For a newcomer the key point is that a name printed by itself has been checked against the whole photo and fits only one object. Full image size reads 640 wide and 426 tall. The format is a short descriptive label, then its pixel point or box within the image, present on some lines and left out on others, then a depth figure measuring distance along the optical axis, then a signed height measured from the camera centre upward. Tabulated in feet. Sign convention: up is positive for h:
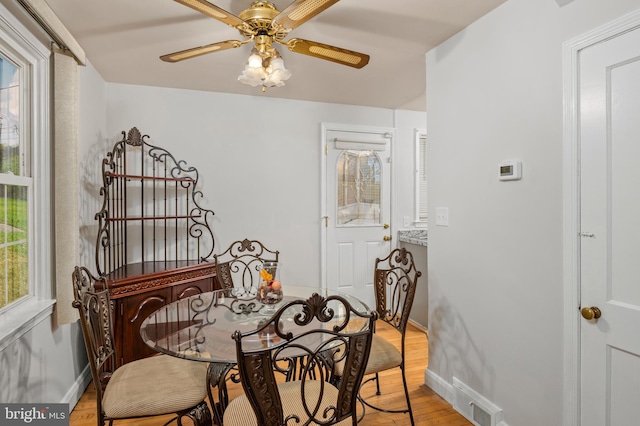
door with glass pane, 13.21 +0.05
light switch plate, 8.13 -0.15
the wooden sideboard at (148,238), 8.80 -0.85
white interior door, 4.74 -0.27
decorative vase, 6.87 -1.51
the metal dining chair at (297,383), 3.97 -1.99
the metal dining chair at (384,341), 6.58 -2.56
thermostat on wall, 6.31 +0.68
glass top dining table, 5.14 -1.91
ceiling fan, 5.16 +2.74
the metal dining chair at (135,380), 5.20 -2.63
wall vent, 6.81 -3.83
